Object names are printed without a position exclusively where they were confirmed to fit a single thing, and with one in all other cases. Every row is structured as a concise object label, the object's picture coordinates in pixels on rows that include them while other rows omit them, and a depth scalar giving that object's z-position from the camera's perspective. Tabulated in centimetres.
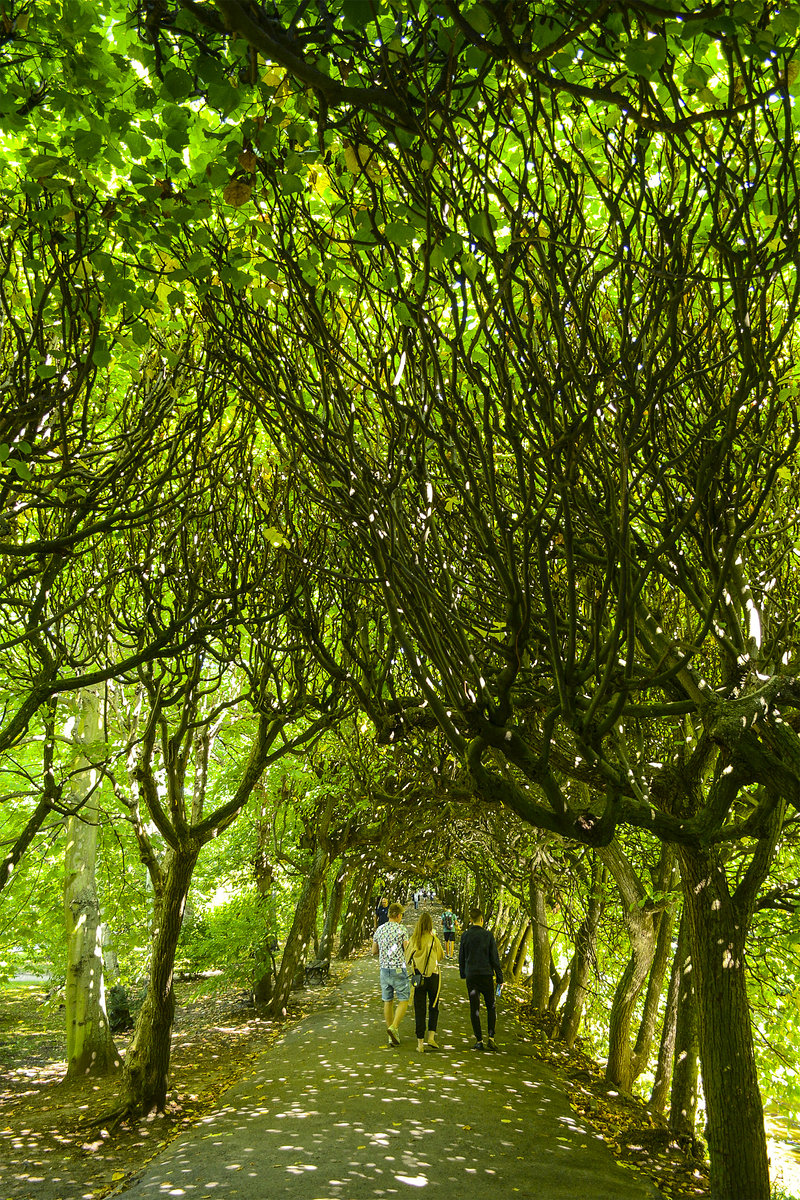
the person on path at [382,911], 2927
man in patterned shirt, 1206
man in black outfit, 1206
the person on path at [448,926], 2633
